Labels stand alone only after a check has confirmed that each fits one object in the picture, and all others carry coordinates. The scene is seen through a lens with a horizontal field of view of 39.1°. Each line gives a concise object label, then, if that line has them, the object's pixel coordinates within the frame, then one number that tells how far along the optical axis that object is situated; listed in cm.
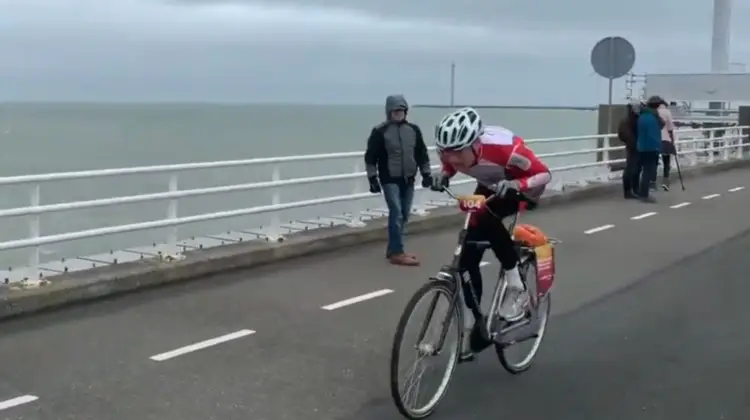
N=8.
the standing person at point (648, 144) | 1755
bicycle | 565
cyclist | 577
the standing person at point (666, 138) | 1875
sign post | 1973
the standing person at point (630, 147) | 1816
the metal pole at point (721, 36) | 4756
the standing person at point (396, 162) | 1077
